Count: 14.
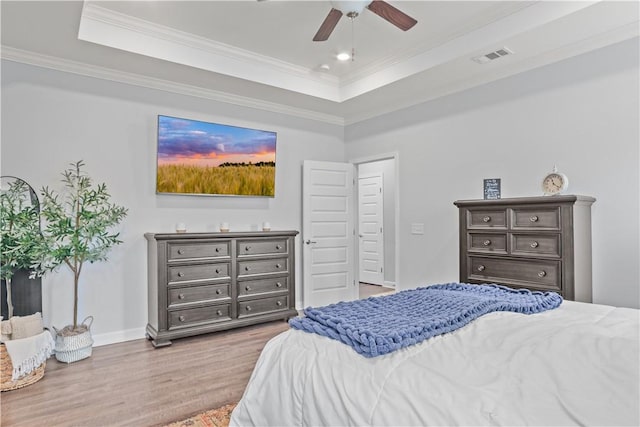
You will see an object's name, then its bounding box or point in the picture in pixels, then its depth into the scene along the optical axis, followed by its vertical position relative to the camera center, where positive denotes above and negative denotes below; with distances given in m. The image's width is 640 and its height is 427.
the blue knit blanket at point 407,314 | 1.37 -0.40
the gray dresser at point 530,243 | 2.90 -0.19
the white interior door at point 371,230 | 7.21 -0.21
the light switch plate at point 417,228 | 4.62 -0.11
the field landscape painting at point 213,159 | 4.16 +0.67
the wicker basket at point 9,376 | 2.77 -1.14
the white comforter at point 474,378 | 0.98 -0.46
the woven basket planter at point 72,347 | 3.29 -1.07
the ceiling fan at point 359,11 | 2.54 +1.39
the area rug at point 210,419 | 2.27 -1.18
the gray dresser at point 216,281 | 3.76 -0.64
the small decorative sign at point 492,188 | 3.88 +0.30
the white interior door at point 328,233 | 5.12 -0.18
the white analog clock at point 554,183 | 3.16 +0.29
